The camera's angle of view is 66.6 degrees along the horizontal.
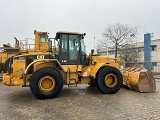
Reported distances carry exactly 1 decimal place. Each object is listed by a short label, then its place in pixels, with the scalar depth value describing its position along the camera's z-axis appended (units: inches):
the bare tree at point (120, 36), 842.6
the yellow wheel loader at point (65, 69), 179.2
